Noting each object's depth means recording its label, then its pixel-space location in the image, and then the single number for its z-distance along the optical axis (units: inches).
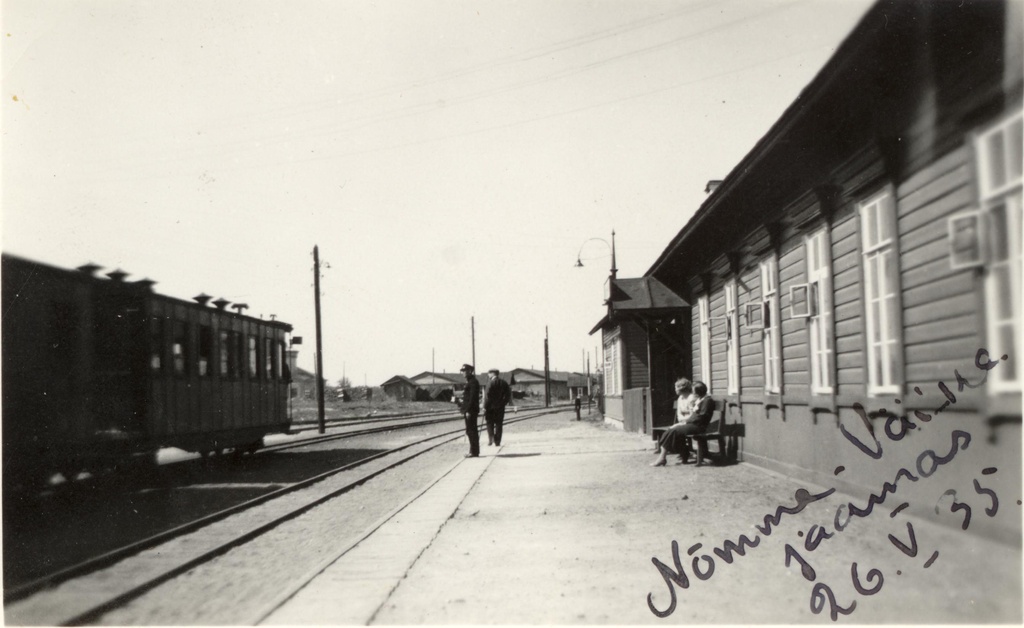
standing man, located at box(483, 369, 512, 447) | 675.4
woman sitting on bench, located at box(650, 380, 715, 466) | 486.9
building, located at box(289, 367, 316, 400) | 3522.4
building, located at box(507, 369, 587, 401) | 5201.8
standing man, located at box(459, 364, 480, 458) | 627.8
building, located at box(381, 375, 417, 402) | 4584.2
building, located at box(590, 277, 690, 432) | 751.1
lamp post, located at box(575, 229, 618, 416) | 1054.4
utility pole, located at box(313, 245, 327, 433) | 1252.5
